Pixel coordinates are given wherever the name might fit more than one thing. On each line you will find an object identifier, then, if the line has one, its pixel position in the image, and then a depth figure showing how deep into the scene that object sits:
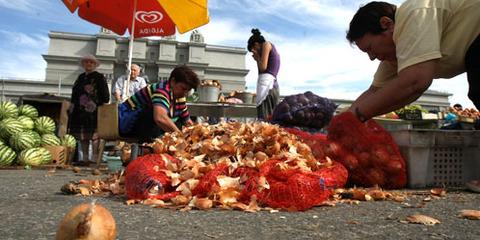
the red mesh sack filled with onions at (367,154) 2.79
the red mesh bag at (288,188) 2.05
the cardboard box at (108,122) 4.16
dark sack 4.28
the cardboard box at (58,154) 5.57
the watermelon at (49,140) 5.95
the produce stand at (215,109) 6.06
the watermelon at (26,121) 6.06
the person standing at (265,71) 4.95
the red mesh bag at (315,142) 2.86
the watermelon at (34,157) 5.23
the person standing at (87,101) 5.91
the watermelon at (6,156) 5.20
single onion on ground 0.98
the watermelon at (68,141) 6.51
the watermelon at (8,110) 6.25
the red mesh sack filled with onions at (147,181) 2.29
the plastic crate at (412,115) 7.01
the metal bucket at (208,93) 6.75
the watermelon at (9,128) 5.72
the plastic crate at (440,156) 2.80
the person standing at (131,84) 6.66
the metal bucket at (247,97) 7.03
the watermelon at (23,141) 5.49
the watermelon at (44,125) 6.32
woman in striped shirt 4.19
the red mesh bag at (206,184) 2.21
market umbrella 6.11
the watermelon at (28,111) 6.52
